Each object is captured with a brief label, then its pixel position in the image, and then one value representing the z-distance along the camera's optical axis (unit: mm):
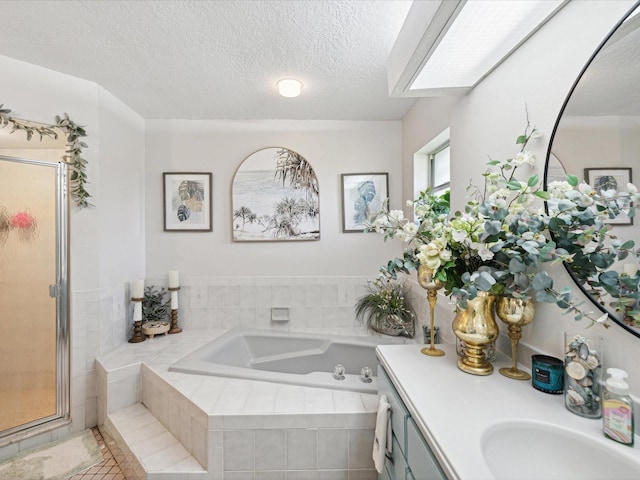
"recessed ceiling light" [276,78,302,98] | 2002
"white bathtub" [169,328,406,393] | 2297
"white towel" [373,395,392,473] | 1130
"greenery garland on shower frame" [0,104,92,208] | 1929
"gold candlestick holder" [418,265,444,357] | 1233
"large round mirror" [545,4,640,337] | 715
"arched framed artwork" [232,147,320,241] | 2676
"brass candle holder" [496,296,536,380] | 991
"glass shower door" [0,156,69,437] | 1860
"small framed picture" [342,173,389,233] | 2686
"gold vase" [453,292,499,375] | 1047
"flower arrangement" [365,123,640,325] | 750
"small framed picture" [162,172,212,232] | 2660
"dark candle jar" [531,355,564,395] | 900
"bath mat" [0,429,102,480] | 1621
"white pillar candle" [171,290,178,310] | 2534
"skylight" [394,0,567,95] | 916
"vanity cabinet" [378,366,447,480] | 772
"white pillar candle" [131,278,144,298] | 2365
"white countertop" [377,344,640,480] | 662
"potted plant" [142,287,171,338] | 2416
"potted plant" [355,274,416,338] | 2359
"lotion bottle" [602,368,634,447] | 670
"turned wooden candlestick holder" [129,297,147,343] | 2328
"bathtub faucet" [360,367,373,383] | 1706
